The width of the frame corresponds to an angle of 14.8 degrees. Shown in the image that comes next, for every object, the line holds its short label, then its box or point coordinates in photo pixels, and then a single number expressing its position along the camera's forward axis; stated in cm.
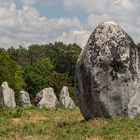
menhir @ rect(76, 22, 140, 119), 1852
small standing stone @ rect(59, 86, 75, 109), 4362
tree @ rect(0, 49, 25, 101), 7319
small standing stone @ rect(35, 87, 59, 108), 3912
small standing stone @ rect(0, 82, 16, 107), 4028
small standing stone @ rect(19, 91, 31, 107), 4216
